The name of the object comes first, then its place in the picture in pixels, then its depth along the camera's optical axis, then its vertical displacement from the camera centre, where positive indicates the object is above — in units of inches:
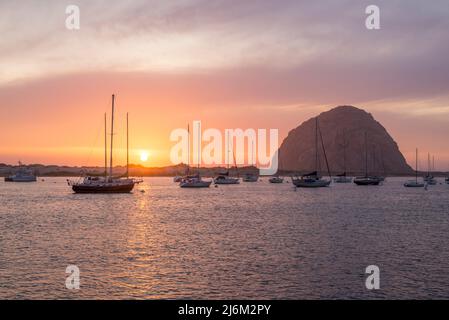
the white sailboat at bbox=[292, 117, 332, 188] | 5310.0 -148.5
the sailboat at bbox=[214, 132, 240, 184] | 6872.5 -153.0
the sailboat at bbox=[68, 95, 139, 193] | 3731.8 -114.1
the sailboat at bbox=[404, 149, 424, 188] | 6858.8 -244.2
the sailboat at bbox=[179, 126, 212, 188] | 5743.1 -165.3
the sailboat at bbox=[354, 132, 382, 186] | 6428.2 -182.5
